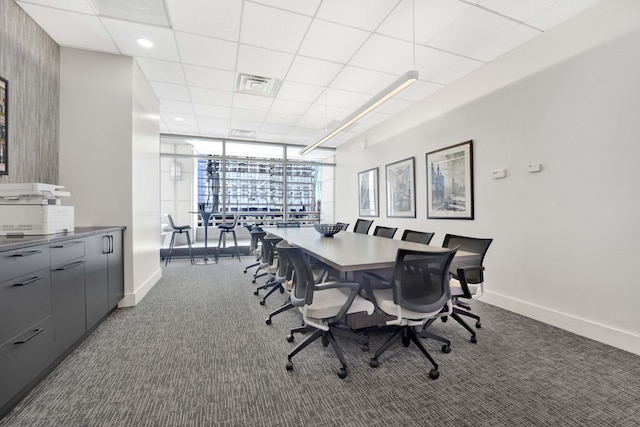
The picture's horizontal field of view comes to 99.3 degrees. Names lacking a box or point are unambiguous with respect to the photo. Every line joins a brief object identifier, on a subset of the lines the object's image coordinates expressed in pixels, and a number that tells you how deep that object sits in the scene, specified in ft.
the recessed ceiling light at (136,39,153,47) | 9.55
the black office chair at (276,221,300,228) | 18.15
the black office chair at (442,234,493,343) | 7.30
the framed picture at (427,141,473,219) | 11.72
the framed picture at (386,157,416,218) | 15.08
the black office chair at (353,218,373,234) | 15.07
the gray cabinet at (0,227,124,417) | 4.83
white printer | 6.61
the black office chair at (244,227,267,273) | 12.98
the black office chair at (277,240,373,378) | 6.18
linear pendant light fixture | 8.39
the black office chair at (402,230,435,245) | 9.93
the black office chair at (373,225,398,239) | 12.66
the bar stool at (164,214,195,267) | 18.04
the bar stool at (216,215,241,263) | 19.45
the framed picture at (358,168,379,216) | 18.78
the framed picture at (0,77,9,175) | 7.29
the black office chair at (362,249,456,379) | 5.90
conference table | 6.06
